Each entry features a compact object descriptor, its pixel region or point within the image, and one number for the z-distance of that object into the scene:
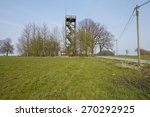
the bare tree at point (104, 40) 66.92
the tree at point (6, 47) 92.19
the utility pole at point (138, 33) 16.80
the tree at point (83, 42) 53.44
